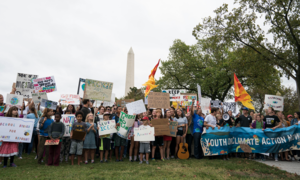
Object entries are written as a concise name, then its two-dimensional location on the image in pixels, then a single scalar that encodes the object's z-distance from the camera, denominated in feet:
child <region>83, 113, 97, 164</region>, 26.20
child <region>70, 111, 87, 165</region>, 25.25
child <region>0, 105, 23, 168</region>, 23.30
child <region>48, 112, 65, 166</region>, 25.07
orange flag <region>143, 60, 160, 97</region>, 36.76
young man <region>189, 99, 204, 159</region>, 30.20
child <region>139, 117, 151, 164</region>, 26.90
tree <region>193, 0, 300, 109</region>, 49.32
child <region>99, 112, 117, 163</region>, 27.31
